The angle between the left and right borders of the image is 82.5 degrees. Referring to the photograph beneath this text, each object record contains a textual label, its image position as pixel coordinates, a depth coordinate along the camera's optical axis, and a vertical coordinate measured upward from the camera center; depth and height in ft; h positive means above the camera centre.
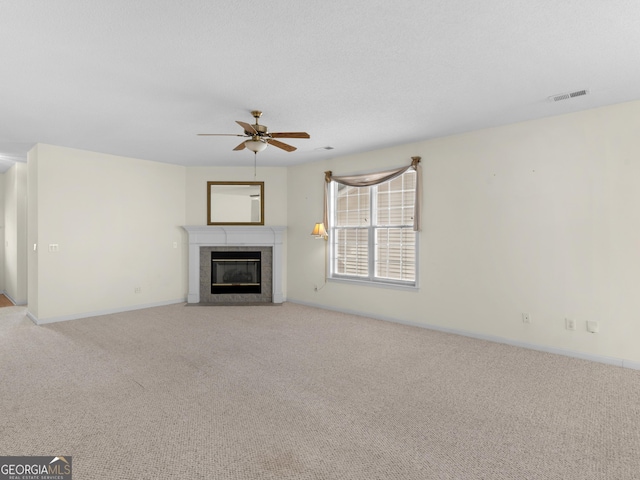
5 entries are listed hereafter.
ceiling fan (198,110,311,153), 12.13 +3.30
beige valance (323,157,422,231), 16.98 +2.79
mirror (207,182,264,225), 22.99 +1.88
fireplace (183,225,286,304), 22.72 -1.45
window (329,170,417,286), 17.89 +0.13
